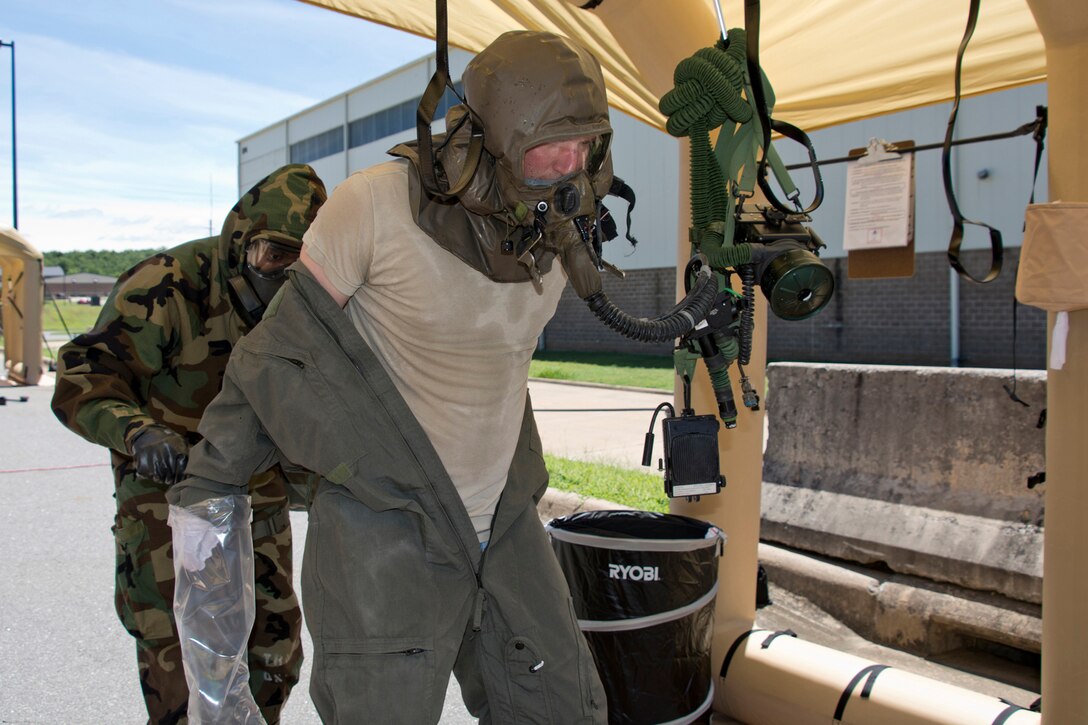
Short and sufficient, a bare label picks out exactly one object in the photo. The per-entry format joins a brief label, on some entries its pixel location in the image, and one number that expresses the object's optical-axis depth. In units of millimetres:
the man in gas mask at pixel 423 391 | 1877
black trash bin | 3000
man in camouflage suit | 2615
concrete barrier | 4223
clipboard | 3541
